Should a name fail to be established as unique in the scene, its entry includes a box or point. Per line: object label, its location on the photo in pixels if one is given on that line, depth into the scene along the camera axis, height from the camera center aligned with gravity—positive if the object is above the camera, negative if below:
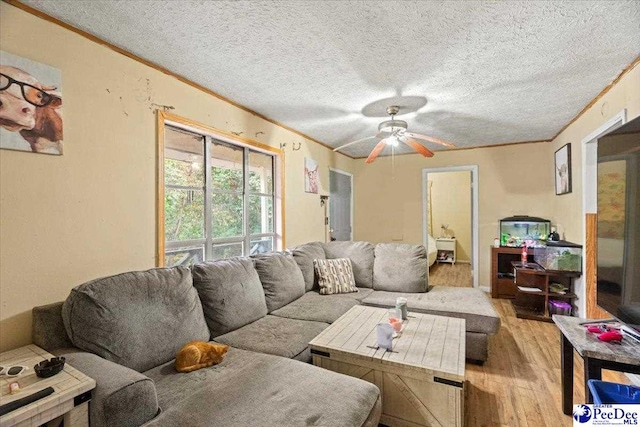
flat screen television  1.57 -0.06
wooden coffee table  1.55 -0.87
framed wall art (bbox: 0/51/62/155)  1.49 +0.58
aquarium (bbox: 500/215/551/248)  4.43 -0.26
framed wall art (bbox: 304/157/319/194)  4.21 +0.56
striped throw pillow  3.18 -0.69
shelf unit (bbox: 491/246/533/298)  4.43 -0.92
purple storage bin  3.48 -1.12
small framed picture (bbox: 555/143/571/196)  3.64 +0.58
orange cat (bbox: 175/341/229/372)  1.60 -0.79
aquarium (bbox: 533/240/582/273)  3.35 -0.51
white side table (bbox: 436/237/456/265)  7.40 -0.90
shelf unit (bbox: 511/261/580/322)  3.55 -0.96
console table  1.46 -0.71
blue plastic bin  1.33 -0.83
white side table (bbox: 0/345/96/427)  1.00 -0.66
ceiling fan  2.84 +0.79
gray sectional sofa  1.22 -0.80
